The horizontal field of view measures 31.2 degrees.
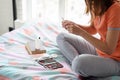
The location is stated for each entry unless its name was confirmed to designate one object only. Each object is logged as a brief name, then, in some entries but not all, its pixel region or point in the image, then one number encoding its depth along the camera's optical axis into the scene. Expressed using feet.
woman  4.14
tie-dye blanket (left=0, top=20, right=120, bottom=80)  4.20
